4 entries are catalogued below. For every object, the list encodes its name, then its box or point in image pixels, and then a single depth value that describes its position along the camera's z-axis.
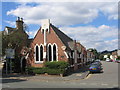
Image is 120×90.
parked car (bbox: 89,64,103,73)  17.44
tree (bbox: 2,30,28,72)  17.84
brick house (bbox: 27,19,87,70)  17.15
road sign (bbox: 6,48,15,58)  16.80
